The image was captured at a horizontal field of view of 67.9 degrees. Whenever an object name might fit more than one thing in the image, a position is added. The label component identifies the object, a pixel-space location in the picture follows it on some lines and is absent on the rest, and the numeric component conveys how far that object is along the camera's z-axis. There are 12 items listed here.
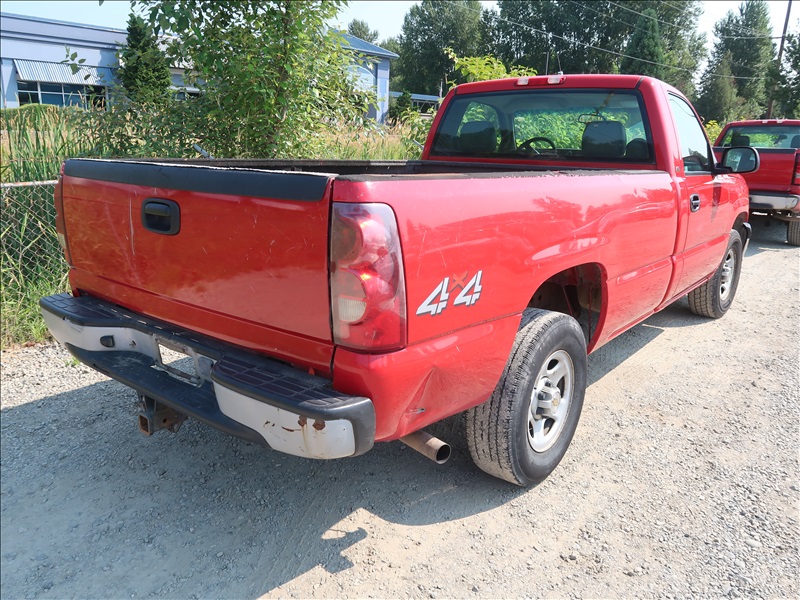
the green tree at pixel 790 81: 27.91
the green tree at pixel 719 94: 49.12
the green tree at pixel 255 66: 5.38
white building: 29.94
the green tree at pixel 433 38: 56.28
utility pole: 29.60
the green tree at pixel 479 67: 8.41
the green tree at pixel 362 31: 72.00
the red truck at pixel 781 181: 9.00
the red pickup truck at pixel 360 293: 1.96
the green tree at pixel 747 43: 55.81
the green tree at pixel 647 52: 46.12
